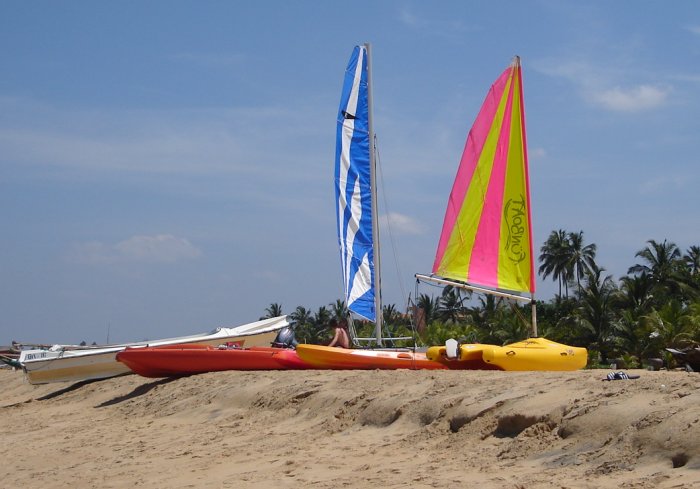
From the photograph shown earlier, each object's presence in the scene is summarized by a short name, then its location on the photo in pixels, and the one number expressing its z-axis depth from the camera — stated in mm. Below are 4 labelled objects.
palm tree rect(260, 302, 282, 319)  83275
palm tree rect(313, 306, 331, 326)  69188
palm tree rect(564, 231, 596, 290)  65000
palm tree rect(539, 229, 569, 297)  65188
